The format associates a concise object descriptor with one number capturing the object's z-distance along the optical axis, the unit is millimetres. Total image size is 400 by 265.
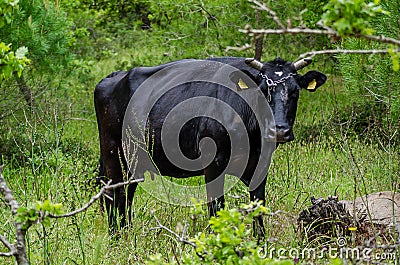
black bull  9010
